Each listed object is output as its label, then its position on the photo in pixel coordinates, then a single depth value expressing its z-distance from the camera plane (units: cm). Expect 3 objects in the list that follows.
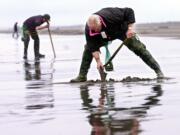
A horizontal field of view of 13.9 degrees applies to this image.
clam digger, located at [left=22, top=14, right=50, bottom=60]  2592
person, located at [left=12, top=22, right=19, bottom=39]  6419
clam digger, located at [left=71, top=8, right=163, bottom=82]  1376
